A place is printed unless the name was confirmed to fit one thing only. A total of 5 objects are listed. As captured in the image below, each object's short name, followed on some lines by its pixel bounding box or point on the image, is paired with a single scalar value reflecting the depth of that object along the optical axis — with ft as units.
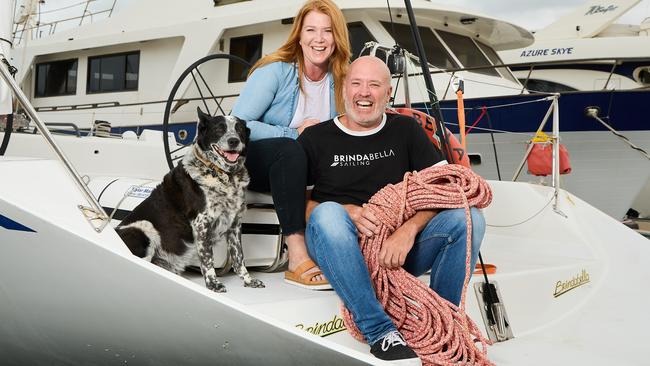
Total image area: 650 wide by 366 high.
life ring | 11.01
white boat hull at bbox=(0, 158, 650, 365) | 6.51
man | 7.37
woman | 8.23
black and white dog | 8.07
